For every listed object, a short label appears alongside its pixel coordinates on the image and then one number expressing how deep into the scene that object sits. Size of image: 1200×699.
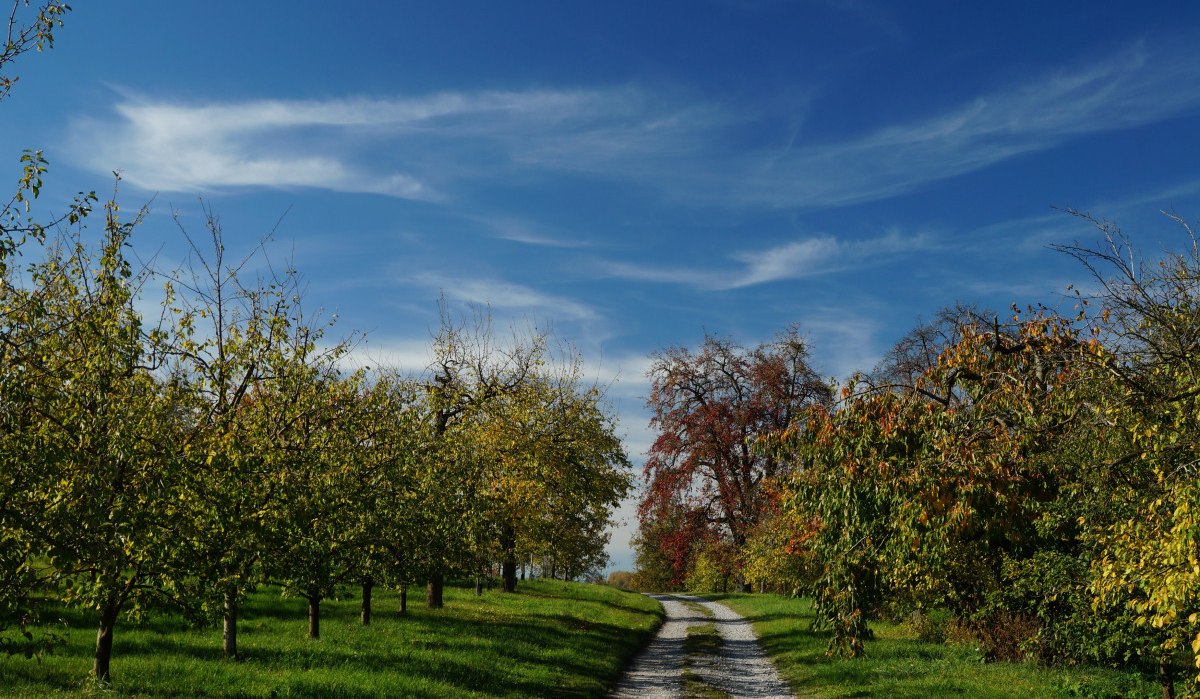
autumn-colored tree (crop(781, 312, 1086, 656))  11.90
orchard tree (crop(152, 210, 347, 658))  13.45
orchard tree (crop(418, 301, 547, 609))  23.88
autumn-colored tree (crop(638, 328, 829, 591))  55.81
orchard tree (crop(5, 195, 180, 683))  10.09
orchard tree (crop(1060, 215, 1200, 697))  9.36
